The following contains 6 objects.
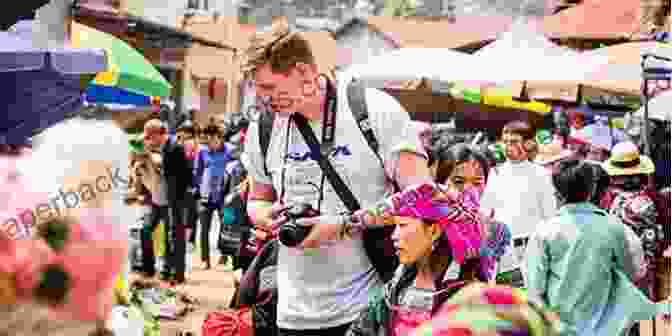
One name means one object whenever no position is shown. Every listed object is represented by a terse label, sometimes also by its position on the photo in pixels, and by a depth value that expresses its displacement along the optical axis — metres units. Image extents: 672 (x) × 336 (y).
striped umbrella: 10.83
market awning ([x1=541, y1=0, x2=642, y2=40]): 31.38
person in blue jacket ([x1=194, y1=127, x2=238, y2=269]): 13.42
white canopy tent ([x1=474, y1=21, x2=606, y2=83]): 14.04
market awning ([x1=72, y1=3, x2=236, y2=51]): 26.50
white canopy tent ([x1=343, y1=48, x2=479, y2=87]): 16.55
